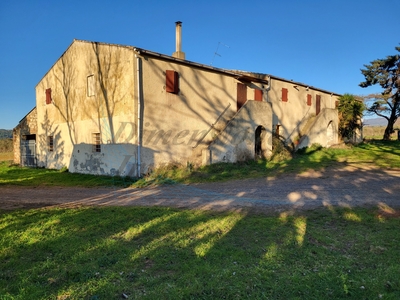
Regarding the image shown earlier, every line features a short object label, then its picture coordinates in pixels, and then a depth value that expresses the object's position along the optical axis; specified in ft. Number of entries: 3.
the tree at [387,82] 105.50
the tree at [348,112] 81.00
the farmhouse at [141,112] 41.01
